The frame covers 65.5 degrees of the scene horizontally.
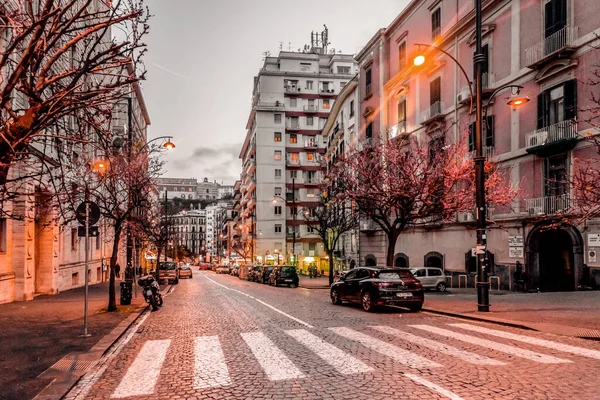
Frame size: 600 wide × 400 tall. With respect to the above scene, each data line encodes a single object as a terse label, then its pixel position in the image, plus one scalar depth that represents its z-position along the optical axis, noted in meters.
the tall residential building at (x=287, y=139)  71.38
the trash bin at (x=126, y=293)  17.25
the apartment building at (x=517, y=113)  20.33
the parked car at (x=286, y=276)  33.97
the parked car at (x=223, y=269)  81.88
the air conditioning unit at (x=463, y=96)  25.95
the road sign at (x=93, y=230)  11.20
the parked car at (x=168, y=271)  38.34
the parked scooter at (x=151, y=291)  16.53
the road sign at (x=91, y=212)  11.10
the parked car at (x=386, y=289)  14.55
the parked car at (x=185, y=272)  53.28
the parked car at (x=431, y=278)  25.23
